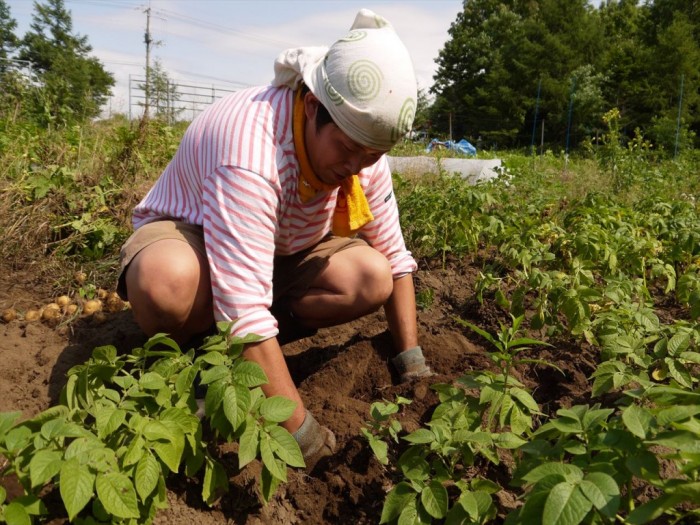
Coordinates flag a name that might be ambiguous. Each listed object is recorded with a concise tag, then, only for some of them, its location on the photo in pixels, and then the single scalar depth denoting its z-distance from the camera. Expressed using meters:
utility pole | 41.31
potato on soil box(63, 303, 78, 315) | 3.05
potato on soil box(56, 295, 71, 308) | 3.09
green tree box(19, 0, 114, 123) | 30.30
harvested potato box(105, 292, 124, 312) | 3.14
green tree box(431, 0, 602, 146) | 29.34
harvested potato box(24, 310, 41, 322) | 2.95
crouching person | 1.82
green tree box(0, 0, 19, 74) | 38.94
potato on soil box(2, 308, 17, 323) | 2.96
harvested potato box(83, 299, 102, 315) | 3.06
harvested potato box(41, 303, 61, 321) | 2.97
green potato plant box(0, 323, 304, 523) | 1.24
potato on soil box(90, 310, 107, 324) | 3.01
